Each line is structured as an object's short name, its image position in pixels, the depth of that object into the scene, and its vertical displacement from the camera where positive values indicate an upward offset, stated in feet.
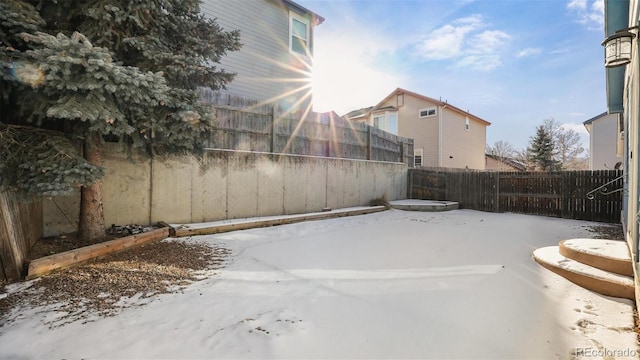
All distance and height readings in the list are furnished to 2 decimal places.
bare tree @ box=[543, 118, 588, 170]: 86.99 +12.31
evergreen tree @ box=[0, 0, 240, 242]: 9.59 +3.48
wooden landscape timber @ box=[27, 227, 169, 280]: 9.73 -2.76
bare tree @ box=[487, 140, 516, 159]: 117.08 +13.66
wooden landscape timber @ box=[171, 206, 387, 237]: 16.72 -2.77
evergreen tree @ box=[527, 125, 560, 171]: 65.46 +7.15
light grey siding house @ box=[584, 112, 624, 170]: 50.93 +7.44
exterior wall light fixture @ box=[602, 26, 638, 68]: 9.51 +4.50
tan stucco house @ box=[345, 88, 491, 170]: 52.90 +10.83
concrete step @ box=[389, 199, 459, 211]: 29.91 -2.32
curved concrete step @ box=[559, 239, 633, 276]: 9.44 -2.45
